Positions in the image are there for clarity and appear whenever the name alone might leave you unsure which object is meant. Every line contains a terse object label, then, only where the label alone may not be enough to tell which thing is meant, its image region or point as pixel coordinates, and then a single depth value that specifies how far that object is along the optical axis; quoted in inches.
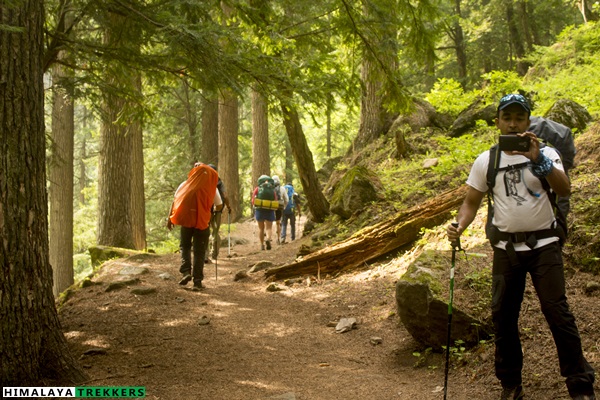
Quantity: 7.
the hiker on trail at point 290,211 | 604.7
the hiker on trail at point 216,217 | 366.0
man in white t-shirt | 124.6
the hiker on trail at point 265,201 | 522.6
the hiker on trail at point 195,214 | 309.7
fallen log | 316.2
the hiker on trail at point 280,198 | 562.3
